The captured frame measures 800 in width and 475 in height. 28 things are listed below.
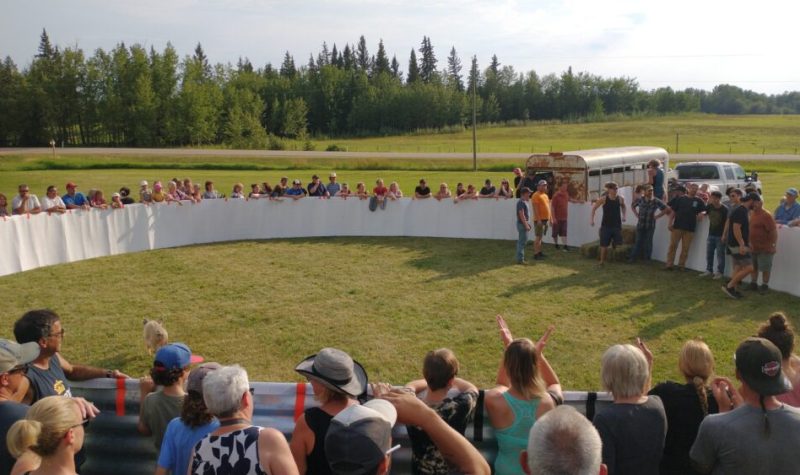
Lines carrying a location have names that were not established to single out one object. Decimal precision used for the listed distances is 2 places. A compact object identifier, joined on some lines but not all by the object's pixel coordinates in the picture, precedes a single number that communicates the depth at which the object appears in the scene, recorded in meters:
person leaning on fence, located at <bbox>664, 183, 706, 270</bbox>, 14.16
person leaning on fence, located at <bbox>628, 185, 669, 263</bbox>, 15.19
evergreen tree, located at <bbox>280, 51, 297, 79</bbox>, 130.62
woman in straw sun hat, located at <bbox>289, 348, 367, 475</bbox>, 3.54
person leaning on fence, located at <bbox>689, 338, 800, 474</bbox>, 3.60
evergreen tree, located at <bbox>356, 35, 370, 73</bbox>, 160.75
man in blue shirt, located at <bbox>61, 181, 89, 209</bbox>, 16.74
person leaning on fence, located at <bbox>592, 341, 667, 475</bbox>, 3.88
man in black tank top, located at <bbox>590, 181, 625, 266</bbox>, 14.95
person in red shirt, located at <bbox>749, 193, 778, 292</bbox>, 11.95
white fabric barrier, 15.48
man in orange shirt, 15.95
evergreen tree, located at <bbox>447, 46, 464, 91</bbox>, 173.75
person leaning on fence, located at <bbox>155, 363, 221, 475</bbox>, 3.85
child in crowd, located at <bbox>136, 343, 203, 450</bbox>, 4.41
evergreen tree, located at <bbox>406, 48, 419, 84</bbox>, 154.50
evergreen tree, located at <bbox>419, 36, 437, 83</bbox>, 163.25
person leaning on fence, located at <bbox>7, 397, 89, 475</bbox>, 3.24
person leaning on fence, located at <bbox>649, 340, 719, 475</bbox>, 4.39
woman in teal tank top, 4.02
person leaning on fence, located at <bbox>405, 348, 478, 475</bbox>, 3.67
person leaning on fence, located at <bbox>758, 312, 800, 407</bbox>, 4.69
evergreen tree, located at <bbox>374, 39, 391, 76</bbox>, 150.48
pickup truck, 25.75
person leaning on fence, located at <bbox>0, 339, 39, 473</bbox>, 3.94
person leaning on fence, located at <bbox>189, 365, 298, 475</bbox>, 3.32
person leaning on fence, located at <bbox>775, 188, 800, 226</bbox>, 13.72
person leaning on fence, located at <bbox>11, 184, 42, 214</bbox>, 15.59
